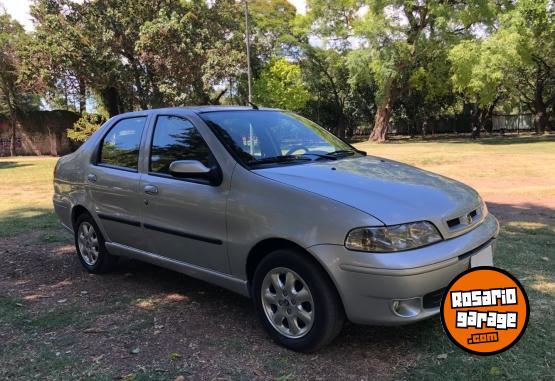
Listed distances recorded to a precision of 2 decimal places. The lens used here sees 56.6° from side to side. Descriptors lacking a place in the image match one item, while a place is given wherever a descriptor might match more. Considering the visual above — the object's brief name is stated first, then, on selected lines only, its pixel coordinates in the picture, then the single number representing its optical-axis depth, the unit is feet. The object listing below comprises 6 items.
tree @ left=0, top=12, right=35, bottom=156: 103.09
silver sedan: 10.13
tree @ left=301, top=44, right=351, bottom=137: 126.00
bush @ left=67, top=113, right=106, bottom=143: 102.73
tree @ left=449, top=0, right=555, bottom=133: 83.12
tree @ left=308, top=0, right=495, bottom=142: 92.84
